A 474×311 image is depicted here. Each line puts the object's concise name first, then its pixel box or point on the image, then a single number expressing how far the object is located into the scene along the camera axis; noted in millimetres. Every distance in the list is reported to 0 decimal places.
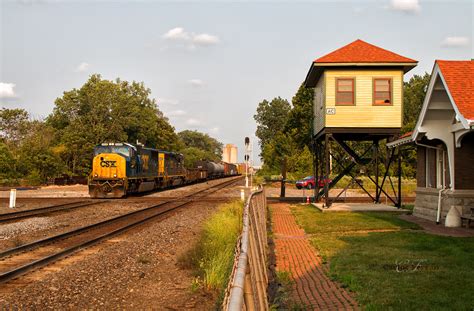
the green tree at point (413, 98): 98075
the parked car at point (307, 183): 45394
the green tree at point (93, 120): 64250
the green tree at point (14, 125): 72750
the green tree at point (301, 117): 68625
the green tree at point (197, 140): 186500
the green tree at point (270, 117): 113938
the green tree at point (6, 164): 49375
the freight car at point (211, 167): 66650
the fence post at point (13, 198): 24797
